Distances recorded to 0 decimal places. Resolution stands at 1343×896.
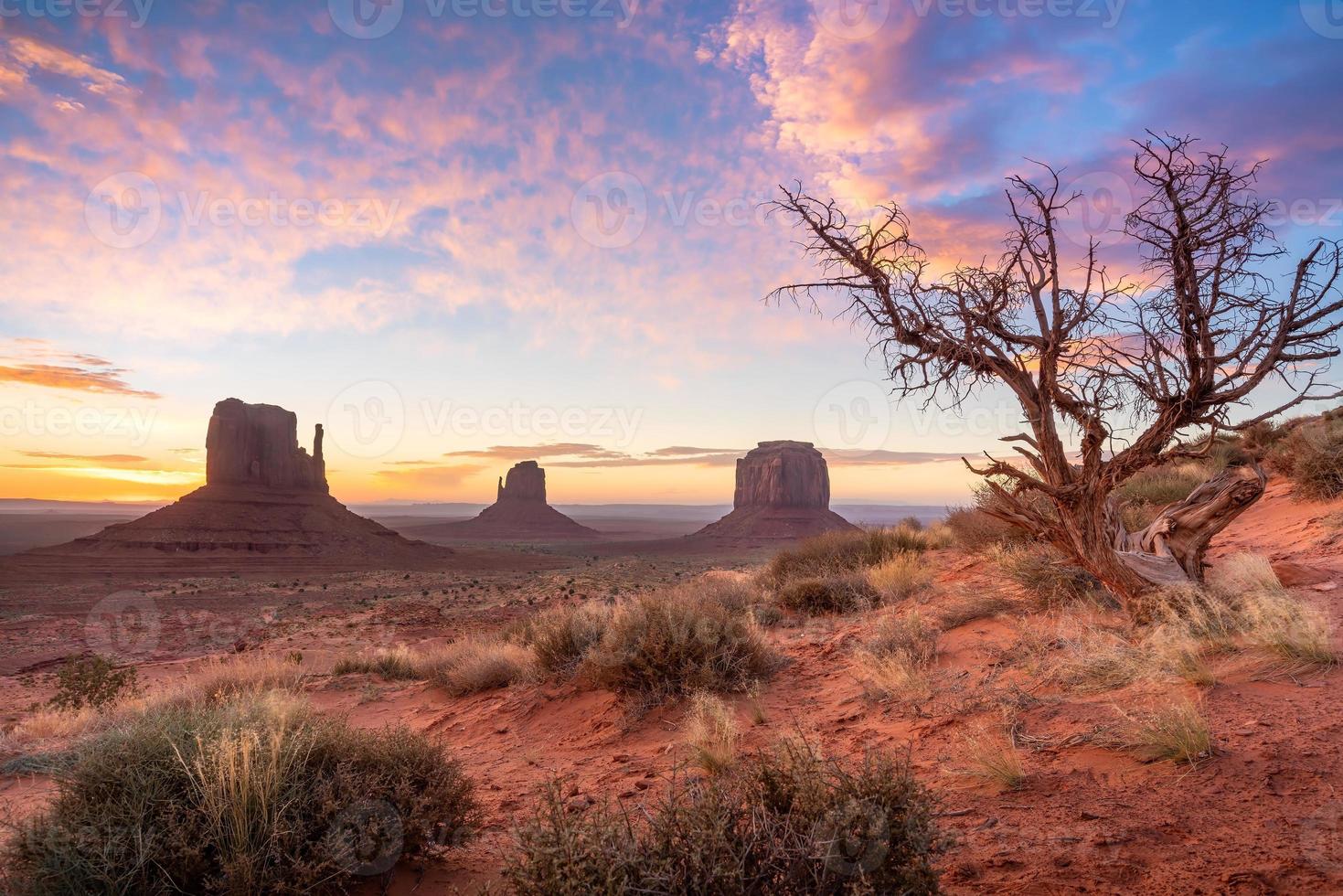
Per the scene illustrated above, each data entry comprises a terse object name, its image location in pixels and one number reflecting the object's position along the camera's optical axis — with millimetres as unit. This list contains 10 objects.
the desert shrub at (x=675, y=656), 7066
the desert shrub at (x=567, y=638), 8539
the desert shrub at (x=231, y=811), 3047
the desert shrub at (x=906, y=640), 6953
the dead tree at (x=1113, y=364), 6160
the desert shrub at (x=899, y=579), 10672
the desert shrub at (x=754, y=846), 2520
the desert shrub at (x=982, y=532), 11602
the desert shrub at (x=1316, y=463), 11375
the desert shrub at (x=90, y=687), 9836
